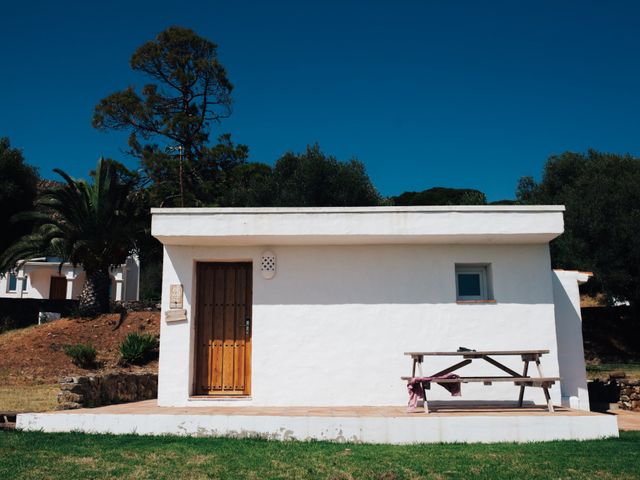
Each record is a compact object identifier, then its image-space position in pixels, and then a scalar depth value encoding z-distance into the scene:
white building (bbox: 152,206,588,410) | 8.58
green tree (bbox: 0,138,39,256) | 26.20
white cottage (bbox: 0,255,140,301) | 31.27
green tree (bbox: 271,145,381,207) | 21.80
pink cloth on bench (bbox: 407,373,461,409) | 7.41
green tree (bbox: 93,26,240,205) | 30.77
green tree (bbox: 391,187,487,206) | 36.88
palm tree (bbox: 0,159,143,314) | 18.17
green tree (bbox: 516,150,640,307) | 19.52
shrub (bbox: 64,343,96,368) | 15.98
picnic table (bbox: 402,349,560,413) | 7.26
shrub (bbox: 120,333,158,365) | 16.05
